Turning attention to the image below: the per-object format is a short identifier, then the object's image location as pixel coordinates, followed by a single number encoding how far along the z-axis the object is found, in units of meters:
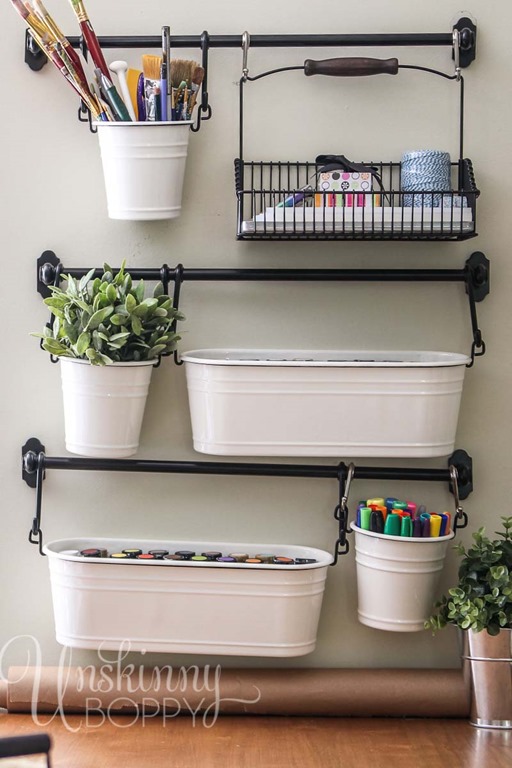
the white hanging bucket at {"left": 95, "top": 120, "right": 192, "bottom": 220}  2.22
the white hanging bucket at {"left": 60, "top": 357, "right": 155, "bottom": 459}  2.22
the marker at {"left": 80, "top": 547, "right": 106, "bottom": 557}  2.28
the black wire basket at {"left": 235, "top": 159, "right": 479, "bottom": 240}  2.20
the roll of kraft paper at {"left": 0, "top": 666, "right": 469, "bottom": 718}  2.28
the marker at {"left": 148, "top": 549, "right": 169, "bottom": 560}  2.28
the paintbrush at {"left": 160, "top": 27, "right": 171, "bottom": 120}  2.20
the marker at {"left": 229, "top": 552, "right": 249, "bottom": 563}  2.27
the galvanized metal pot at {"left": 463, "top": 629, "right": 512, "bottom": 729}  2.23
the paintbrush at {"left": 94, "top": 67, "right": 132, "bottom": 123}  2.23
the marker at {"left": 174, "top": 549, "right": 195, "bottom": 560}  2.28
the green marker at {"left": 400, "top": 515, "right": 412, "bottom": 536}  2.23
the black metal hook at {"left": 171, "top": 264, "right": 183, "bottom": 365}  2.29
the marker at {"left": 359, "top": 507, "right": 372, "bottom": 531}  2.25
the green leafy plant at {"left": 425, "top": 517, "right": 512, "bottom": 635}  2.21
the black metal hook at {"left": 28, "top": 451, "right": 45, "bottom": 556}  2.32
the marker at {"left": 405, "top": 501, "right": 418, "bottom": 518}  2.26
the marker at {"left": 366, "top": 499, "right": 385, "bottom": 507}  2.27
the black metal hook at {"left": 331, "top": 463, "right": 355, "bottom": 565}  2.29
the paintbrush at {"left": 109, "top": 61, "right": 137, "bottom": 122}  2.23
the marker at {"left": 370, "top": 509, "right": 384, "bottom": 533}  2.25
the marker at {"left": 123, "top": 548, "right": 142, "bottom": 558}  2.28
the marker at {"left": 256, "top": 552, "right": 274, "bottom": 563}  2.28
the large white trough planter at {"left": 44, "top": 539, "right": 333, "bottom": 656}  2.25
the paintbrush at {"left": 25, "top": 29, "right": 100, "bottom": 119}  2.21
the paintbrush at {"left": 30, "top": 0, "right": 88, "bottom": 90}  2.20
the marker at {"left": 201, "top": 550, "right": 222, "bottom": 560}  2.28
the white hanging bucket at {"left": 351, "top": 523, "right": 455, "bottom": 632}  2.24
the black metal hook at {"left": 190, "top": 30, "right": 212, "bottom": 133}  2.29
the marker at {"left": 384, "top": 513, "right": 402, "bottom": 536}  2.24
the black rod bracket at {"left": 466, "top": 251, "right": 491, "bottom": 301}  2.30
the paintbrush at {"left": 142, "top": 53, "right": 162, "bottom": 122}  2.22
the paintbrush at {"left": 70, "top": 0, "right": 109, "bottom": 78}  2.21
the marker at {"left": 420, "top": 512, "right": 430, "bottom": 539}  2.24
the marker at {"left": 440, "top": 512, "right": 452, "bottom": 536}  2.25
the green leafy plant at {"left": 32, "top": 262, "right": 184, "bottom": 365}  2.19
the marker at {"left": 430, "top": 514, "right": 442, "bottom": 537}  2.24
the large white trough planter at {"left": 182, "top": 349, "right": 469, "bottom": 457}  2.23
